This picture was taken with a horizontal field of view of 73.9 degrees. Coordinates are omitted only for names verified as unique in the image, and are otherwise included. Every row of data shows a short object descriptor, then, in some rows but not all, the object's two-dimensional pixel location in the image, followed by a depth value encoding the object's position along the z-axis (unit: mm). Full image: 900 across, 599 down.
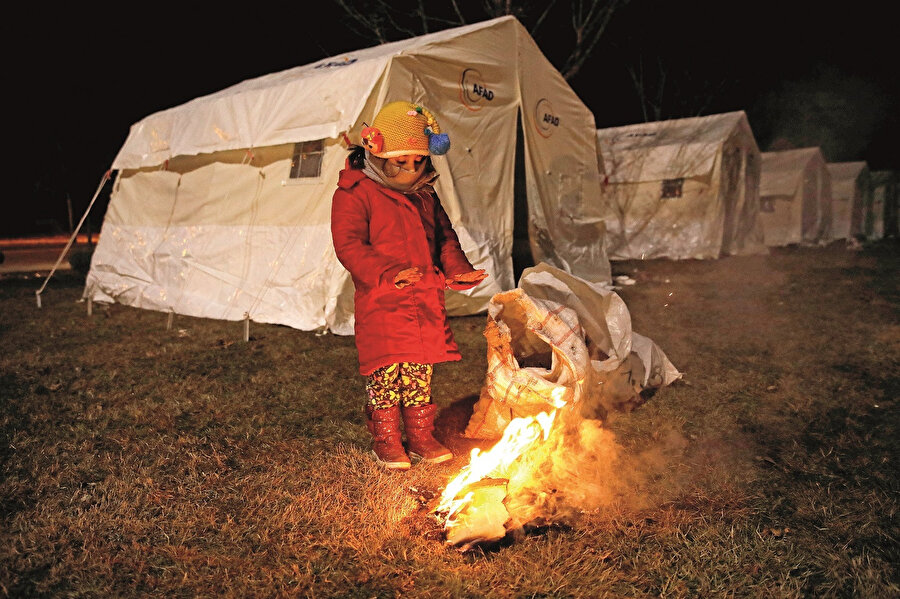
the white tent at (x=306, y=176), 6035
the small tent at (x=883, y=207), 25609
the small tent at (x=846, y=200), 22297
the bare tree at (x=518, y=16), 12812
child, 2734
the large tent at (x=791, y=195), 17938
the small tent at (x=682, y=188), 14109
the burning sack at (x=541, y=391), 2291
